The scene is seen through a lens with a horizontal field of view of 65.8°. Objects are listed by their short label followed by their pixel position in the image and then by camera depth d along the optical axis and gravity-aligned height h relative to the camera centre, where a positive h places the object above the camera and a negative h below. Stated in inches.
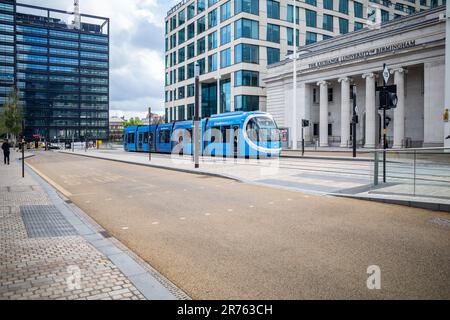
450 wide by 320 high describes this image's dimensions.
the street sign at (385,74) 494.9 +104.5
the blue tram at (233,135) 977.5 +34.6
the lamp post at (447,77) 957.2 +190.7
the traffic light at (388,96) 442.3 +63.8
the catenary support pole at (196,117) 714.8 +63.5
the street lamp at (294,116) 1460.8 +126.7
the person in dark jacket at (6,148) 980.6 -3.5
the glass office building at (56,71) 4549.7 +1068.0
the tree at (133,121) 6046.8 +456.6
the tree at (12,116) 2529.5 +237.4
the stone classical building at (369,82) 1221.1 +281.8
